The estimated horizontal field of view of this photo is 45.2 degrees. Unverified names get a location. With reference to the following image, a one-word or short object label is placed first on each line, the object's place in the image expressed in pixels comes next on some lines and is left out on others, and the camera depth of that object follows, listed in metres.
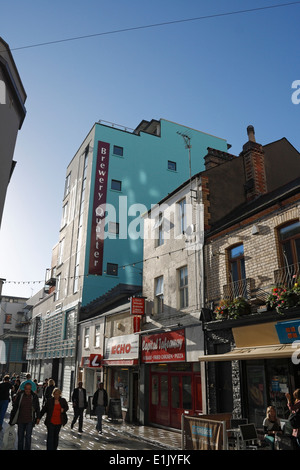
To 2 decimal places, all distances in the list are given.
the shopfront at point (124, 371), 17.86
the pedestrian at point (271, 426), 8.55
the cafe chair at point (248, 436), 8.68
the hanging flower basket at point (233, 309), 11.83
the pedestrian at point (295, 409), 7.86
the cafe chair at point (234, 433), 8.99
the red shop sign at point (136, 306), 17.80
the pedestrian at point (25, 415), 8.78
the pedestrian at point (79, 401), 14.03
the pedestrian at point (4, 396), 12.51
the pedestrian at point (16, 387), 17.95
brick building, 10.71
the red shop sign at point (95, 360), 21.20
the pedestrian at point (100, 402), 13.74
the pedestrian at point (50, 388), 13.37
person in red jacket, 8.72
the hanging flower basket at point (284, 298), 10.12
